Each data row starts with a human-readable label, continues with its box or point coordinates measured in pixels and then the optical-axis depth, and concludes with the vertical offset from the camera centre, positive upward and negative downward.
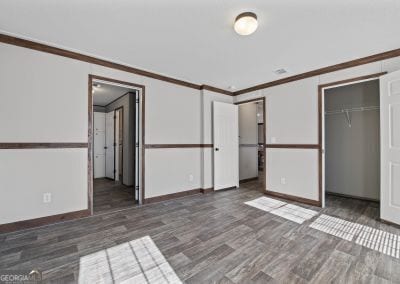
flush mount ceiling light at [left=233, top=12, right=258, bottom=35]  1.88 +1.23
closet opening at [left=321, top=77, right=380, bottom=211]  3.44 -0.07
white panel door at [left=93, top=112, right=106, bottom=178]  6.01 -0.09
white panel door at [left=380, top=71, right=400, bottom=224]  2.43 -0.07
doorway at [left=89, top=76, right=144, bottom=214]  3.38 -0.12
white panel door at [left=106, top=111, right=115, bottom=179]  5.95 -0.09
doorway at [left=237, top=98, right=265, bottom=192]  5.35 -0.09
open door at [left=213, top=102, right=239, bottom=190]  4.24 -0.07
